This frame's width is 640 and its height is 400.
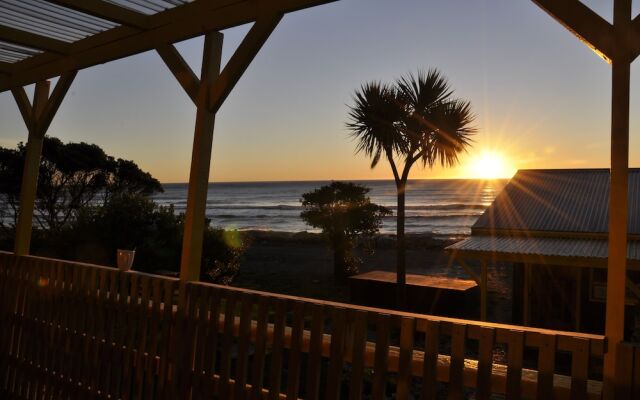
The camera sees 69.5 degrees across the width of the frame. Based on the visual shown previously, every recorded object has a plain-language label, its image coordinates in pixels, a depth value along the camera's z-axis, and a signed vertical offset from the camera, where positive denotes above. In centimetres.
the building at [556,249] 845 -20
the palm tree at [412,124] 1025 +236
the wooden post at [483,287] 888 -101
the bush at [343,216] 1585 +24
